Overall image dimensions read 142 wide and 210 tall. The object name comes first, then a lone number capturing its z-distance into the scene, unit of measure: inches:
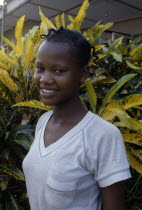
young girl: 32.0
